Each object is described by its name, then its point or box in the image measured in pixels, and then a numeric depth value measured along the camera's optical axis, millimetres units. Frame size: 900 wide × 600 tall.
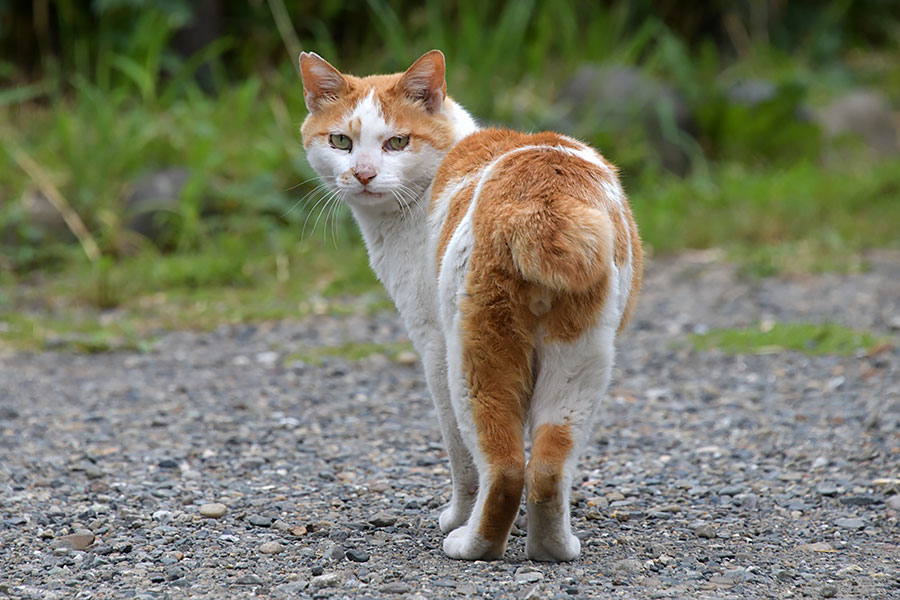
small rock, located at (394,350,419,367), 10109
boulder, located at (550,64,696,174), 15484
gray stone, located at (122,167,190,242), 13766
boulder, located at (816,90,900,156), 16844
